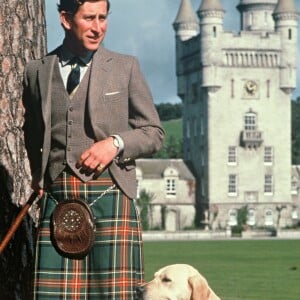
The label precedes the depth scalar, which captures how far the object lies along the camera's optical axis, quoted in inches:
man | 375.3
